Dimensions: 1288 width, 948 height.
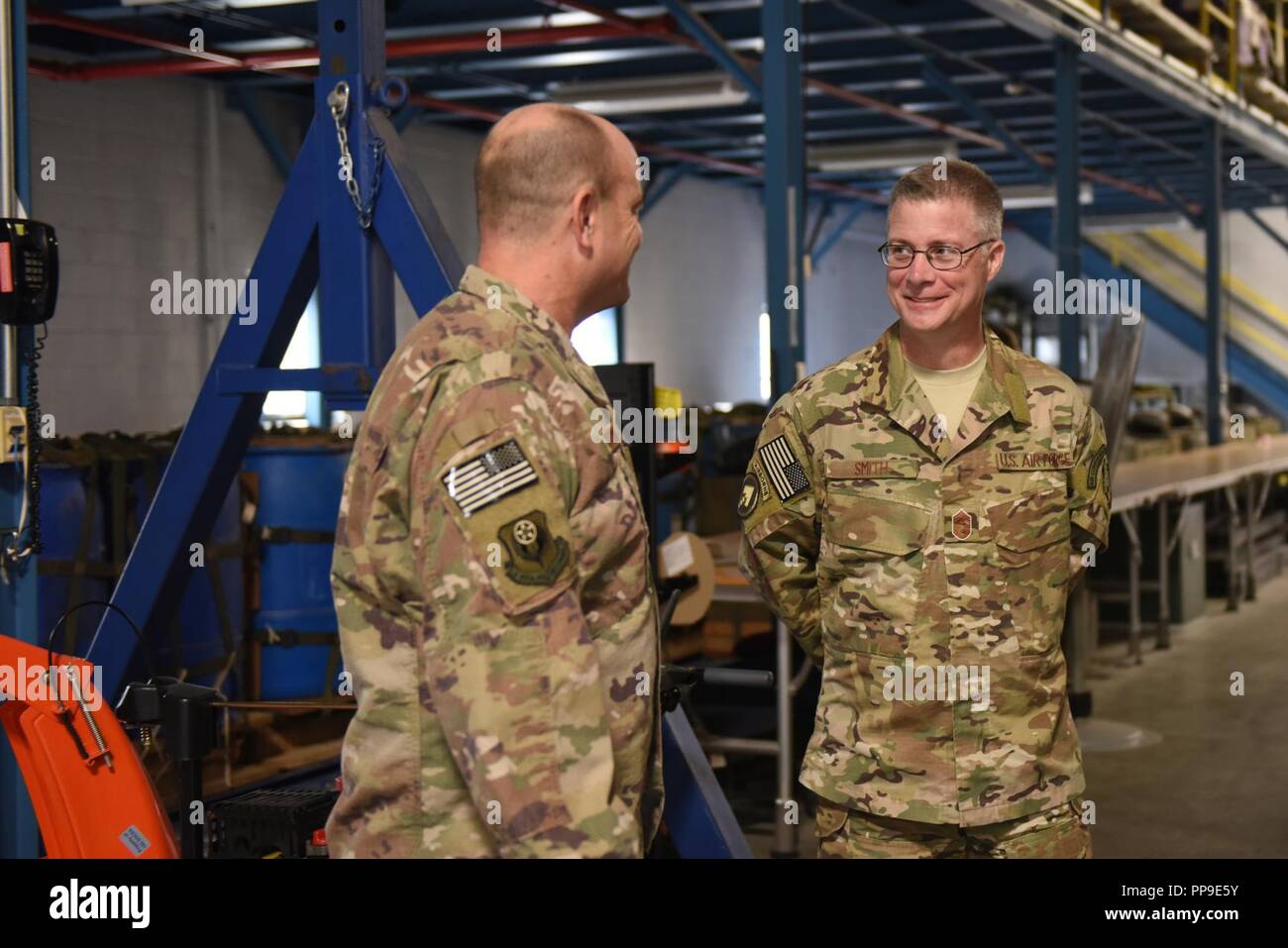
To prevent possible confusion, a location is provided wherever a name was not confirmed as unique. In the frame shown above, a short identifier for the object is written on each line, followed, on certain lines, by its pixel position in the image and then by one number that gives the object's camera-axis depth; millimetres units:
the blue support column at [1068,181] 9617
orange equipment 2930
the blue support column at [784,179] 5801
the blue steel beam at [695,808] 2803
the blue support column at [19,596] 3773
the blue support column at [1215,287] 13445
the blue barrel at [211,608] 6395
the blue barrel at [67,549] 5969
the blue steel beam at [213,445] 3121
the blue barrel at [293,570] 6672
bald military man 1612
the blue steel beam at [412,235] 2945
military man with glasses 2400
